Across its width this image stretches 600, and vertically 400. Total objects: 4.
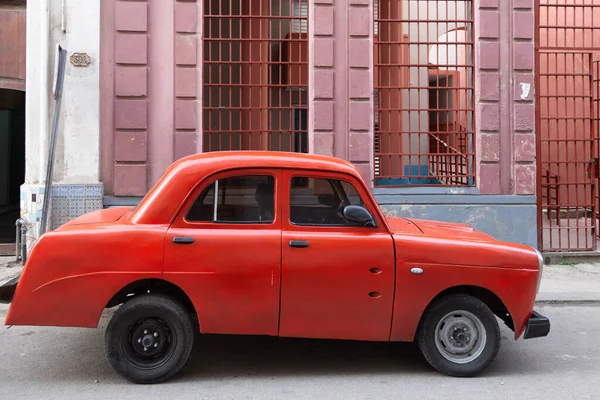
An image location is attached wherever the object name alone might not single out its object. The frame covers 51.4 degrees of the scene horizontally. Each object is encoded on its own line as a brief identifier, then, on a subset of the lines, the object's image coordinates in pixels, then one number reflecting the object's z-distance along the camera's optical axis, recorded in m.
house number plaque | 9.77
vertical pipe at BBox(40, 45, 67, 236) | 7.50
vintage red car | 4.72
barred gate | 10.34
